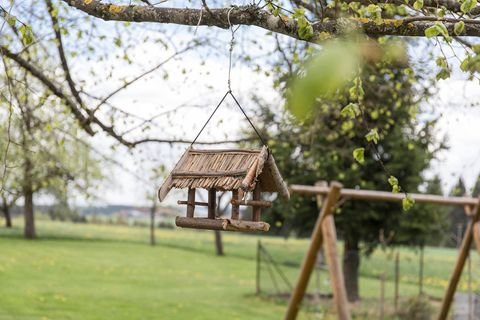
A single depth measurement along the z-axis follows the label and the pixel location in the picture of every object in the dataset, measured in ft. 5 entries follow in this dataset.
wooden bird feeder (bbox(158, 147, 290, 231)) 9.64
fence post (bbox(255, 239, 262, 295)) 54.61
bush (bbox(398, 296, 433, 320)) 42.96
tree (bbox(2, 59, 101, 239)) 26.37
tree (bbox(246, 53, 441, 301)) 45.98
